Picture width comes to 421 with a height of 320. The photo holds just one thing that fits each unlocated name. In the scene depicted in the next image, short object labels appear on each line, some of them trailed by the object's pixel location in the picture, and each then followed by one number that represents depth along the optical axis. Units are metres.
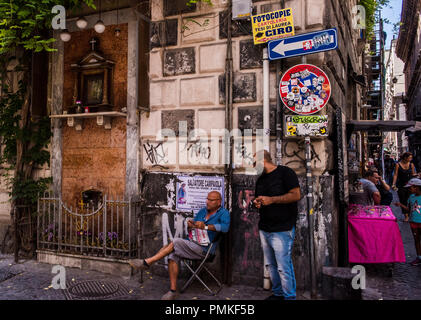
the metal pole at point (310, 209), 4.84
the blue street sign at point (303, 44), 4.70
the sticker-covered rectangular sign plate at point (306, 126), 4.84
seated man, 4.79
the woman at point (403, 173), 10.10
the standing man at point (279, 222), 4.30
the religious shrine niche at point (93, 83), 6.79
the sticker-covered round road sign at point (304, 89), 4.83
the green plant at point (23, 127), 6.95
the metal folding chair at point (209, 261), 4.89
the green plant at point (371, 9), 9.53
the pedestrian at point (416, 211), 6.20
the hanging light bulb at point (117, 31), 6.68
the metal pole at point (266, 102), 5.29
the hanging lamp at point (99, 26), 6.42
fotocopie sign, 5.16
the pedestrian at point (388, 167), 17.77
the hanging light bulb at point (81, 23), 6.68
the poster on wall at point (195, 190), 5.64
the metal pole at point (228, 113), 5.56
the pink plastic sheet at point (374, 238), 5.76
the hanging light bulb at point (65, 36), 6.94
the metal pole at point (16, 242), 6.66
